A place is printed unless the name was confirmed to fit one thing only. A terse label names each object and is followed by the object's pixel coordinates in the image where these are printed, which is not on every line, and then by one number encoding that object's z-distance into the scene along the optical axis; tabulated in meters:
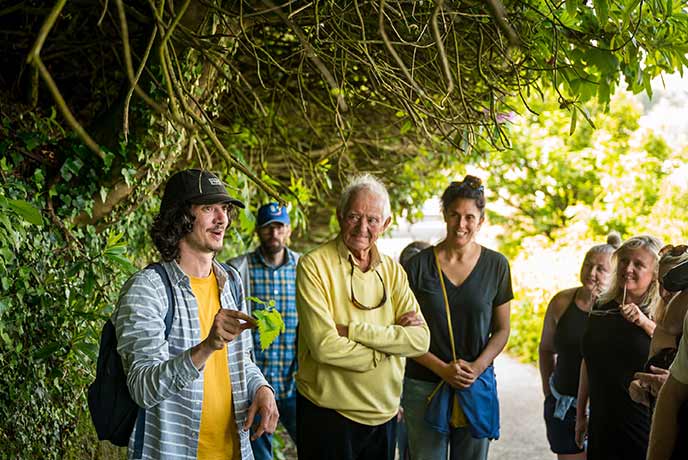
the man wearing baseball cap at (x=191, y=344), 2.80
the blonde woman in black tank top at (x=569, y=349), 5.35
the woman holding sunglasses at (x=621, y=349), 4.20
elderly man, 3.83
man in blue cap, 5.57
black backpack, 2.91
